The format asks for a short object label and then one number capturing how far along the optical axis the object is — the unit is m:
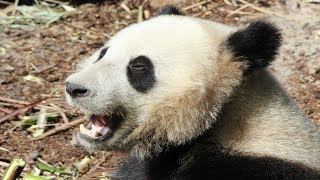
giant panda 7.66
